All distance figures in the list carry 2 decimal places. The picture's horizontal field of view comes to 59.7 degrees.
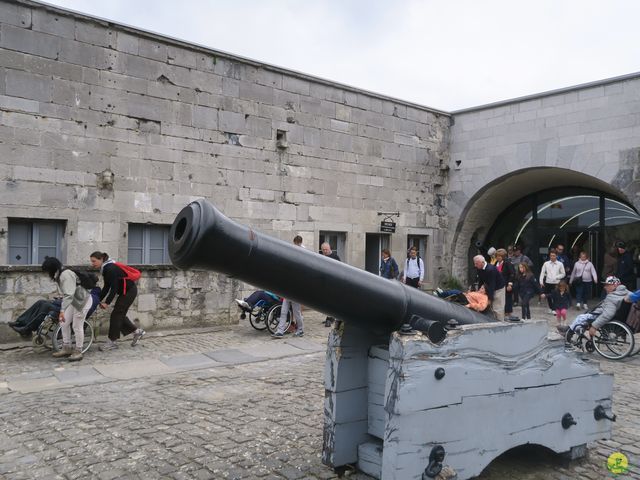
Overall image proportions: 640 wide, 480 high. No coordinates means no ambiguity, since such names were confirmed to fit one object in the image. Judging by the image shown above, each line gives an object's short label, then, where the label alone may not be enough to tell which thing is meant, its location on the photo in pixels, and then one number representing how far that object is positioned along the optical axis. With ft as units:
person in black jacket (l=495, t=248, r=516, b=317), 31.63
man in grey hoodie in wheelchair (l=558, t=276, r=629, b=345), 24.90
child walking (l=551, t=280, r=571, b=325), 31.78
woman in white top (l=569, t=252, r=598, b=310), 41.86
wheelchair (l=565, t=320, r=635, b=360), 24.64
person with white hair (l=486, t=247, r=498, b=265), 31.92
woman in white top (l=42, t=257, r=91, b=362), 23.29
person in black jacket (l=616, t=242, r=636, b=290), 42.04
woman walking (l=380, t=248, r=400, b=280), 37.99
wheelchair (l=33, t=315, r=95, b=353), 24.52
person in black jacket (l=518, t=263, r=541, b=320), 33.65
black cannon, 9.59
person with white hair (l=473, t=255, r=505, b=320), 26.35
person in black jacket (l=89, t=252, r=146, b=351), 26.11
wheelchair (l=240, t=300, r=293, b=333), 31.04
